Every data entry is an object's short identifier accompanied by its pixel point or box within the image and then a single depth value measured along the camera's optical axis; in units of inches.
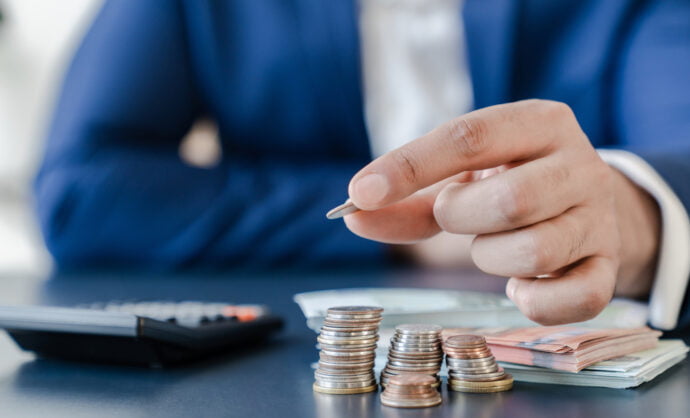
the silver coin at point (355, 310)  16.6
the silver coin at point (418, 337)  16.3
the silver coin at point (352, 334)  16.4
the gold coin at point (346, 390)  15.4
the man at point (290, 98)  47.6
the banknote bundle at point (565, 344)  16.1
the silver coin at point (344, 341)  16.2
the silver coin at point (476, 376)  15.5
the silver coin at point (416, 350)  16.1
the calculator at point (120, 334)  17.8
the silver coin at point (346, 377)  15.6
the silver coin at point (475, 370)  15.5
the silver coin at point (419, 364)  15.9
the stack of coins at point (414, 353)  15.9
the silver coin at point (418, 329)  16.4
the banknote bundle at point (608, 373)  15.9
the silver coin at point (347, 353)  15.9
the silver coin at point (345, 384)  15.5
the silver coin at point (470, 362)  15.6
